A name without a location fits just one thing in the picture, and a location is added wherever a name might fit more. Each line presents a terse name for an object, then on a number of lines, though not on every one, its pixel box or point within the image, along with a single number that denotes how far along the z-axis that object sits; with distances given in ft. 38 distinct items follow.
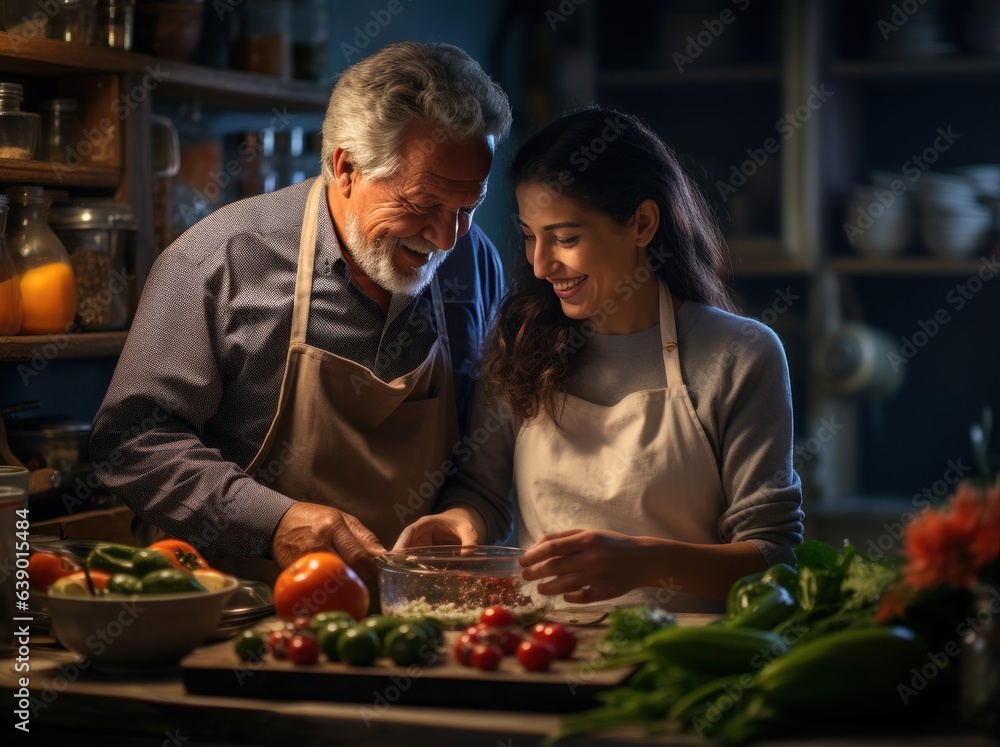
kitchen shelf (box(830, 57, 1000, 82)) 12.10
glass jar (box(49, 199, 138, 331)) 7.68
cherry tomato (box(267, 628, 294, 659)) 4.83
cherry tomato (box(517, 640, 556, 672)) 4.69
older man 6.65
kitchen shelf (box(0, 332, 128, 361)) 7.02
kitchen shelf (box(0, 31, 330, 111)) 7.31
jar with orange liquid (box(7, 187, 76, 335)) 7.22
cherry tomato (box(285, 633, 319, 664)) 4.77
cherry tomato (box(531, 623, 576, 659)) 4.82
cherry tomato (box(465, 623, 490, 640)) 4.87
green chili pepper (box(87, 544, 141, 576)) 5.17
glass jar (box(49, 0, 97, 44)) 7.53
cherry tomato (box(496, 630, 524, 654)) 4.88
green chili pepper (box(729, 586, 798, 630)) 4.76
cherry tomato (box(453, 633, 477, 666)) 4.76
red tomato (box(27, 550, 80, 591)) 5.45
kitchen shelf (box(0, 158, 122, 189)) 7.12
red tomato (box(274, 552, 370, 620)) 5.43
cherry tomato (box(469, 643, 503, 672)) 4.69
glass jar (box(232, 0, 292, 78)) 9.45
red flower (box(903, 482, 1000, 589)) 4.11
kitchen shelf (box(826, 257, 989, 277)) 12.15
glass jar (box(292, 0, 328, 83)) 9.82
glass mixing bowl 5.61
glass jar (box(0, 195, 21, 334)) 6.97
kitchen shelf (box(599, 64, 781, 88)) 12.69
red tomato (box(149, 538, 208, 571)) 5.74
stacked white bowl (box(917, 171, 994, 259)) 12.00
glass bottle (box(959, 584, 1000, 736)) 4.12
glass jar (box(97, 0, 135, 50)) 8.06
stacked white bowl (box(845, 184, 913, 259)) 12.32
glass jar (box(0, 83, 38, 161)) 7.02
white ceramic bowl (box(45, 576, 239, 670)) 4.86
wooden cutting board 4.52
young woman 6.62
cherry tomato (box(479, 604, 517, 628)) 5.20
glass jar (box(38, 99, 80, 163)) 7.66
